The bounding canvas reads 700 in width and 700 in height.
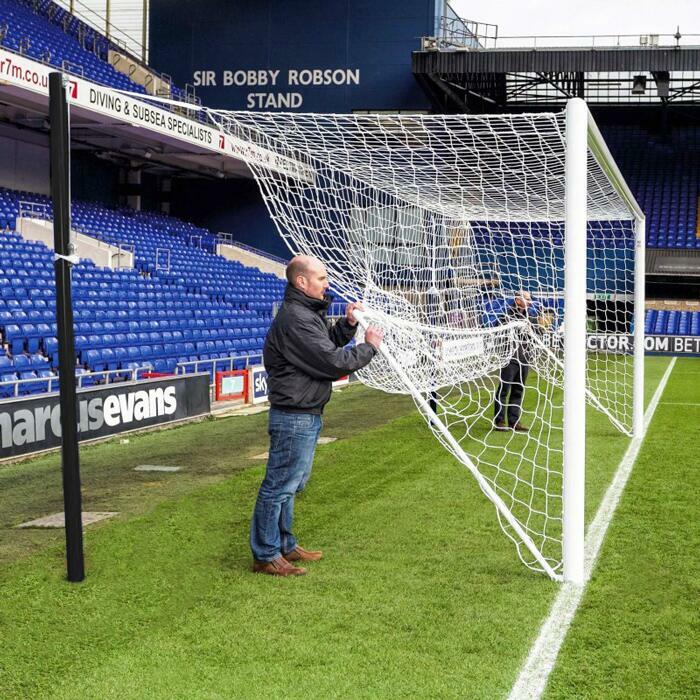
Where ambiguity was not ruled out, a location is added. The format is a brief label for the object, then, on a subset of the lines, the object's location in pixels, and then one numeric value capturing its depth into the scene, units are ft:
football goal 17.58
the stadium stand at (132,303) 43.42
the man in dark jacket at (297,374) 16.33
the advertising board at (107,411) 30.48
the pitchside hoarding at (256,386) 48.75
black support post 16.69
